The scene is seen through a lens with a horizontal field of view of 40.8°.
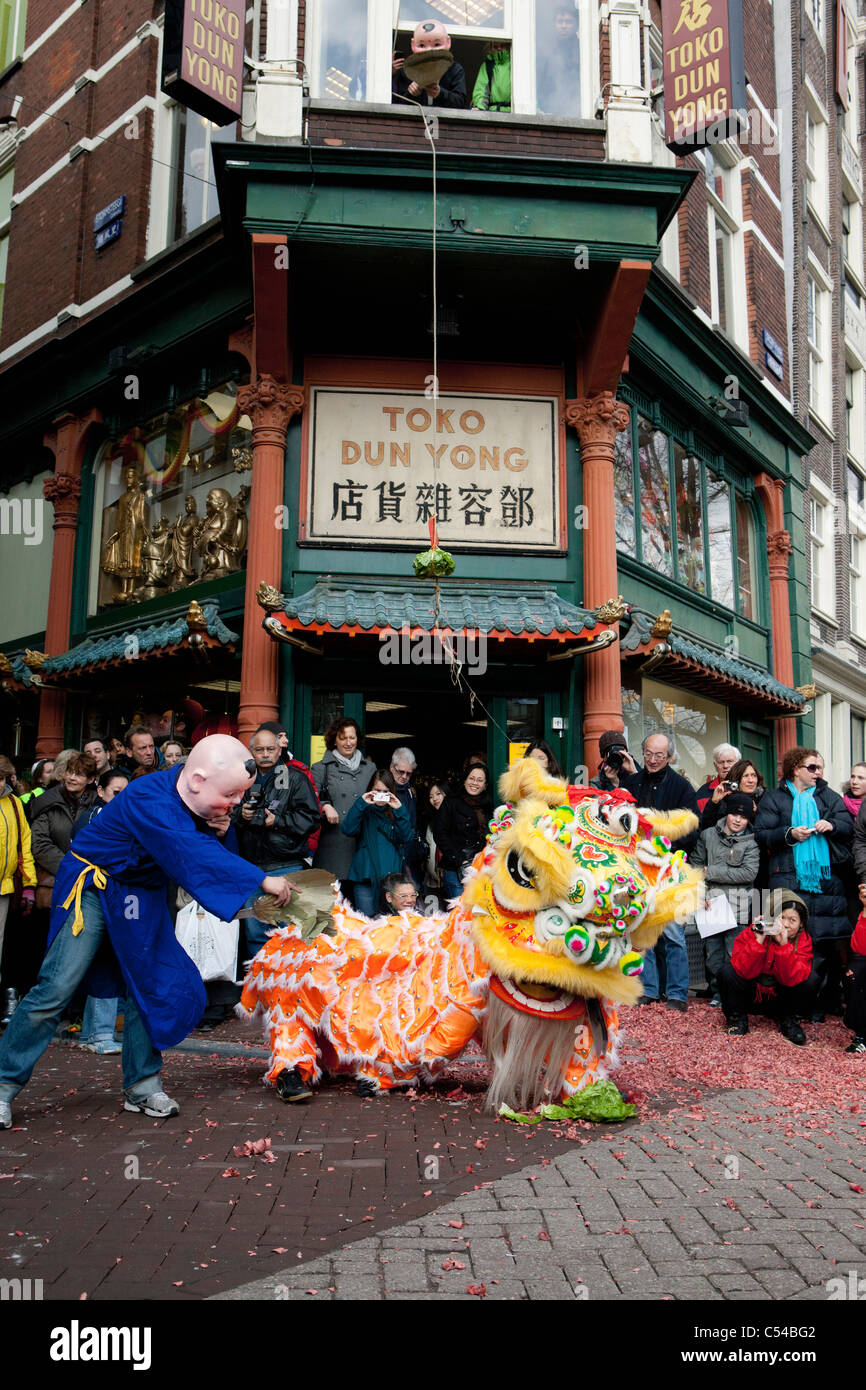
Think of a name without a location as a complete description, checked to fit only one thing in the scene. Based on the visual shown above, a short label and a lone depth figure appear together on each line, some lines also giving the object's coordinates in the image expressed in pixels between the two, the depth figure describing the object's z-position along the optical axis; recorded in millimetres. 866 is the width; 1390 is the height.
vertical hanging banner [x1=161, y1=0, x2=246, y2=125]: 10219
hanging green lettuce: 8977
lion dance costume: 4918
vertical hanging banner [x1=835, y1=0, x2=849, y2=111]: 22125
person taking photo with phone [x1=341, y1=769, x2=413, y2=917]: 8312
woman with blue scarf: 7793
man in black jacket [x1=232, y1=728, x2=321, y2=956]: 7766
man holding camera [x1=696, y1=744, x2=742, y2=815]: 8711
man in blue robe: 4902
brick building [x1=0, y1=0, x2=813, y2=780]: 10461
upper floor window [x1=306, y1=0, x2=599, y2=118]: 11164
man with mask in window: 10933
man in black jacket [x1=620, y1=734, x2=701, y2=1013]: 8484
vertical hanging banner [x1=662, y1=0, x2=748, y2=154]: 11734
